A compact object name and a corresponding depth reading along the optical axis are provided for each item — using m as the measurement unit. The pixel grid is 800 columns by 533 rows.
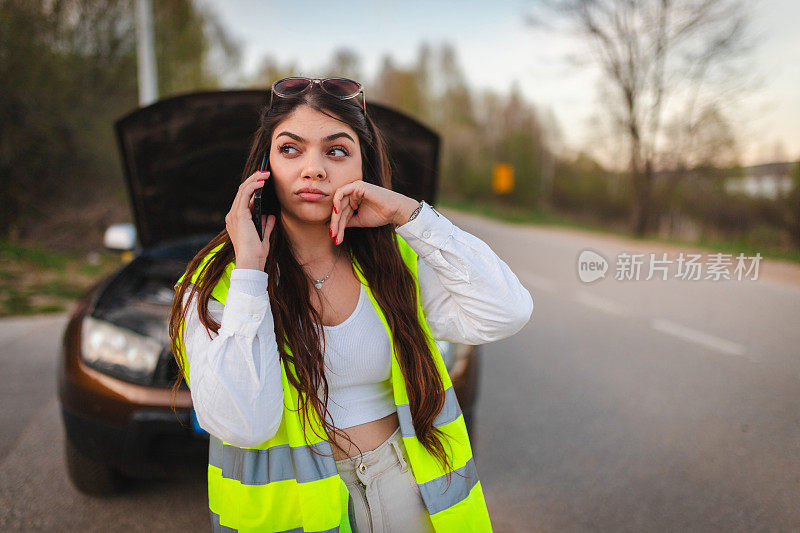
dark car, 2.45
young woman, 1.32
